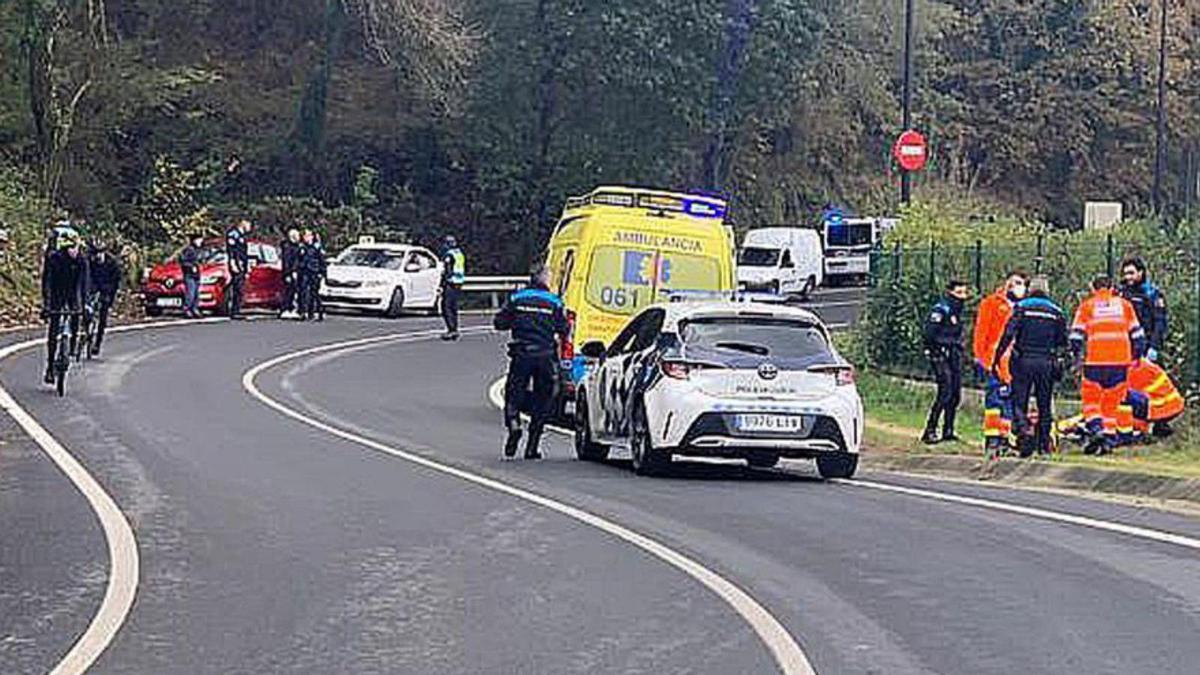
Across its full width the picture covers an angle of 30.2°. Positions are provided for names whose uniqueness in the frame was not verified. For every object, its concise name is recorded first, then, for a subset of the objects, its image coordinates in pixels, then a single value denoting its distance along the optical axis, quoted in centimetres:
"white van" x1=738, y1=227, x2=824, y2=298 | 5684
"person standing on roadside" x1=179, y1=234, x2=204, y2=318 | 3984
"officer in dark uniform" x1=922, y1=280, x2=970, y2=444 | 2252
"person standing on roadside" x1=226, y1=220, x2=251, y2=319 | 4022
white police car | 1738
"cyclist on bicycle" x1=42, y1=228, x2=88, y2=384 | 2402
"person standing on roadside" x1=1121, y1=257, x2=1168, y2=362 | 2116
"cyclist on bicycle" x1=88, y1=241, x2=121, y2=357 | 2880
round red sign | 3909
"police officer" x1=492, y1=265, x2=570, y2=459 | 1898
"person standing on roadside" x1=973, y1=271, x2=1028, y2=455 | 2066
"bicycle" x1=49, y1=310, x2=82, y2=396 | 2378
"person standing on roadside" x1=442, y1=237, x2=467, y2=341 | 3616
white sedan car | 4384
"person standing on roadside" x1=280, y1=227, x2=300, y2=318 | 4072
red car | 4041
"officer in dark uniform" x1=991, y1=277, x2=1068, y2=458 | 1986
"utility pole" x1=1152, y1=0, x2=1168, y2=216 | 5609
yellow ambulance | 2447
